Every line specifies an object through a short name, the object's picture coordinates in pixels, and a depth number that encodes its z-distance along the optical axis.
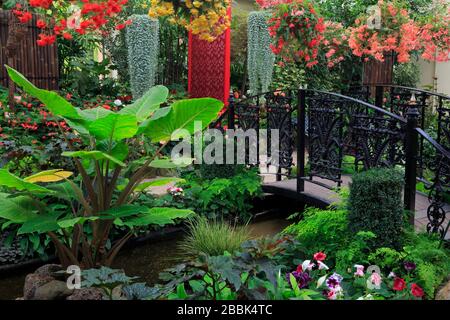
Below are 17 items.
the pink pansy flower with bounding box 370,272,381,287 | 3.59
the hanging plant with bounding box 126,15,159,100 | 9.34
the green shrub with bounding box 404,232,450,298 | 3.80
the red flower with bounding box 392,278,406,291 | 3.53
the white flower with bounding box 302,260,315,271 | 3.67
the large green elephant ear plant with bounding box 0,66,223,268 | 4.00
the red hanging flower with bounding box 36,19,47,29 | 6.53
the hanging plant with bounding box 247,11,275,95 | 10.23
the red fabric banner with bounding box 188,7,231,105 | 9.67
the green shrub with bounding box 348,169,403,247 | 4.26
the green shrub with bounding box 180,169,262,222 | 6.62
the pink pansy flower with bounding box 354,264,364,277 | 3.74
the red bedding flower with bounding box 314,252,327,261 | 3.73
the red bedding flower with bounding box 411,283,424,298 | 3.44
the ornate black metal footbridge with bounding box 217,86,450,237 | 4.65
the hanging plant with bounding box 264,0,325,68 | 7.22
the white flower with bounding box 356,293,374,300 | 3.46
